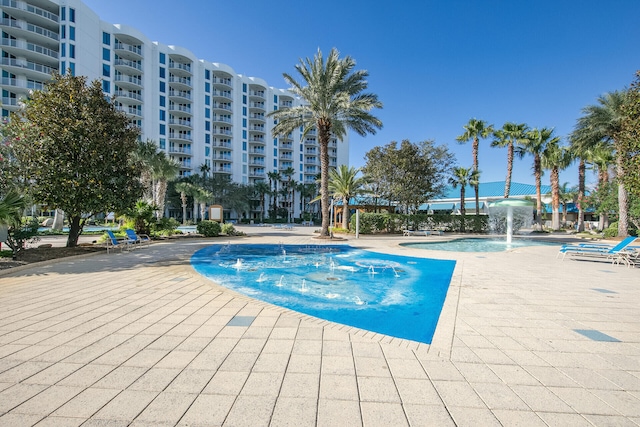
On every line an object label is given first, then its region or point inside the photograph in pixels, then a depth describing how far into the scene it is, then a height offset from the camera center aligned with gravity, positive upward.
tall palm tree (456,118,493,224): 32.28 +9.35
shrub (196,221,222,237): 20.59 -0.94
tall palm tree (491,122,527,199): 31.84 +8.76
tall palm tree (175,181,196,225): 40.47 +3.75
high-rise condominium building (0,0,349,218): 39.91 +22.51
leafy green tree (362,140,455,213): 26.78 +4.25
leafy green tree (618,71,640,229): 10.73 +2.88
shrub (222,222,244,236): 22.18 -1.16
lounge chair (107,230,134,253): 12.95 -1.37
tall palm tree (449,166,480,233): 31.53 +4.19
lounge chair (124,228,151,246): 13.58 -1.19
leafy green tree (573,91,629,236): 21.39 +6.97
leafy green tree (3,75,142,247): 10.83 +2.66
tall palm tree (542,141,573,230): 33.72 +6.04
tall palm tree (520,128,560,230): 31.73 +7.88
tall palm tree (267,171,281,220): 66.56 +7.04
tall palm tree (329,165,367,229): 27.59 +2.98
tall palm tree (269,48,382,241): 18.33 +7.25
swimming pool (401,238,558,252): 17.50 -1.96
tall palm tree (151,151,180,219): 28.11 +4.08
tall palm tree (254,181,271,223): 62.57 +5.47
